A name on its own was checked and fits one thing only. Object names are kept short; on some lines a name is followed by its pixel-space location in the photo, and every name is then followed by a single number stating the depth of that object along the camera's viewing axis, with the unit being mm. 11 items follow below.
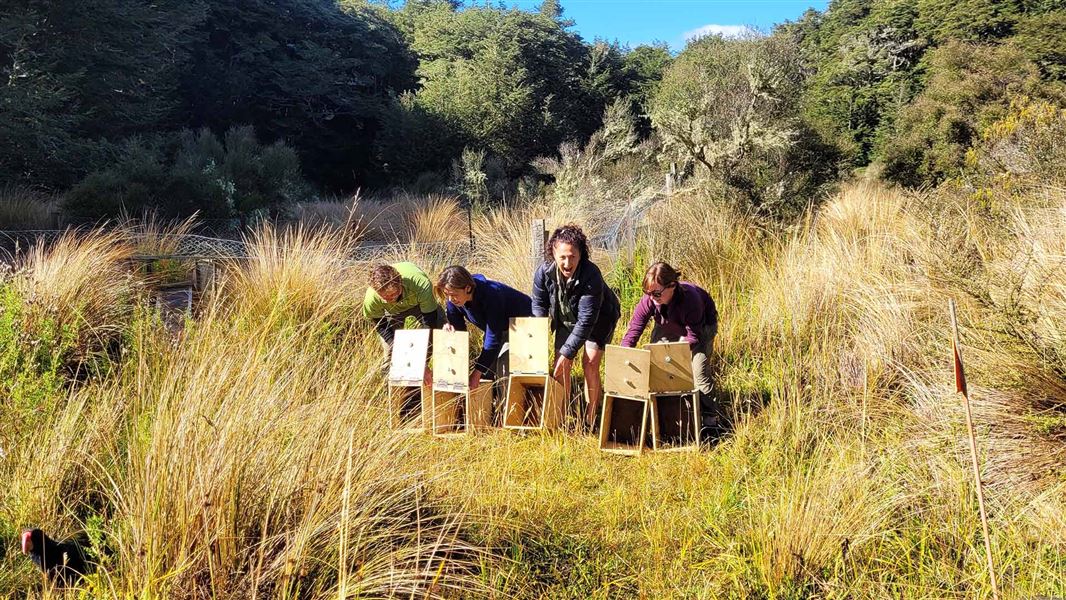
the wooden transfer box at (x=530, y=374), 3805
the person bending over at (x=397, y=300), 4055
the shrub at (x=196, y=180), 10820
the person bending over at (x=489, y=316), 4258
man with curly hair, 3877
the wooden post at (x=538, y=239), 5441
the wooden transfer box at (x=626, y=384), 3572
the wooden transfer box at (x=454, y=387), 3762
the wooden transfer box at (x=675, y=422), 3562
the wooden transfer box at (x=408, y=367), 3834
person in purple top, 3936
